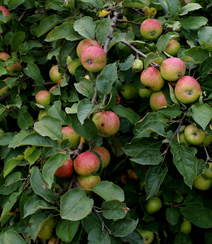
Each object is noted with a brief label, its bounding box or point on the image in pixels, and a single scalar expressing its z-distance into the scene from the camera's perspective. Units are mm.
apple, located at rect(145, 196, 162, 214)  1397
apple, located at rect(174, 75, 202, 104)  1043
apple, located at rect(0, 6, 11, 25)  1654
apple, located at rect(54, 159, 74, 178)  955
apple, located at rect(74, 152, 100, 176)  933
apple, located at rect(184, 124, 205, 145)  1039
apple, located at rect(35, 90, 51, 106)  1519
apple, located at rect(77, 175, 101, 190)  1000
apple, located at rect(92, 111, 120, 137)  1041
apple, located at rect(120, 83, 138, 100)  1477
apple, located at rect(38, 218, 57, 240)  930
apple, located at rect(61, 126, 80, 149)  1089
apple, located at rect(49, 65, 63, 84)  1562
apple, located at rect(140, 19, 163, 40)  1287
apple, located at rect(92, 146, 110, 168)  1106
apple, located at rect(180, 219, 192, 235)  1450
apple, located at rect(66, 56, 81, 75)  1415
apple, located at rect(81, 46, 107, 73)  1115
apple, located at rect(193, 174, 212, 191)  1280
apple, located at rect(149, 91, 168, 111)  1168
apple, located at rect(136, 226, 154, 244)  1414
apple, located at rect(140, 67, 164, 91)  1123
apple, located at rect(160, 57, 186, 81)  1058
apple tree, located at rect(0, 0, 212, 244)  943
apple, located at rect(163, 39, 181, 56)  1255
